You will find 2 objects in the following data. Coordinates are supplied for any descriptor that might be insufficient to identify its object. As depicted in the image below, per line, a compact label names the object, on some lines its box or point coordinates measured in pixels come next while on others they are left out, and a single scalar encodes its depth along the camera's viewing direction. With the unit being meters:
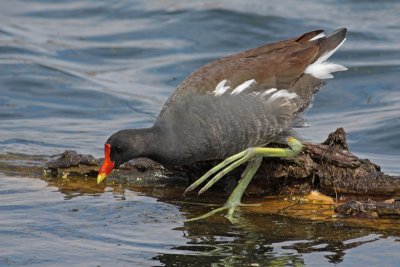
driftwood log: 11.55
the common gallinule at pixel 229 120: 11.69
